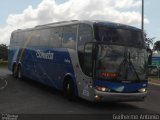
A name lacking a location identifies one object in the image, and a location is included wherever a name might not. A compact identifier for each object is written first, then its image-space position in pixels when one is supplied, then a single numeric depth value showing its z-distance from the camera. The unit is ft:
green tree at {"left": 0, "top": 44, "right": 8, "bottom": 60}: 164.87
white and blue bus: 25.19
